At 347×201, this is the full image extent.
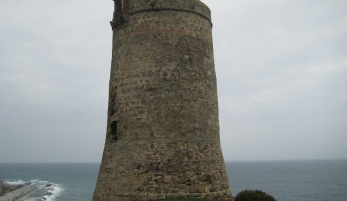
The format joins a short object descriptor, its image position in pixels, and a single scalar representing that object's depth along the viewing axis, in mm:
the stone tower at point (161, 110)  9992
